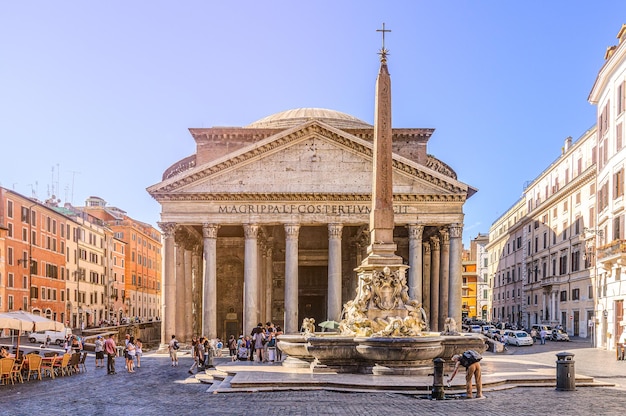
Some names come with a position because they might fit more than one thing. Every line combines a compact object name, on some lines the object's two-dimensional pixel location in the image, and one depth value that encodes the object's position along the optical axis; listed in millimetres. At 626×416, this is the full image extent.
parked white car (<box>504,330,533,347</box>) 44406
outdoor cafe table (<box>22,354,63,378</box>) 23484
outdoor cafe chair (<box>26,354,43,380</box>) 22008
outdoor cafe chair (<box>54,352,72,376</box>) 24494
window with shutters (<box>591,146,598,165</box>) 46228
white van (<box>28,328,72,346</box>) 46847
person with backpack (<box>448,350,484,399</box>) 14086
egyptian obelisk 18562
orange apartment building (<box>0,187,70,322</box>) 51375
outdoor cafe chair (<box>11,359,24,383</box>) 21109
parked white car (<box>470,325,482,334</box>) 50922
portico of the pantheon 37812
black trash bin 16062
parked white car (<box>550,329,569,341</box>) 47219
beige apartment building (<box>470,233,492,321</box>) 99188
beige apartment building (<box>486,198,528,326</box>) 70750
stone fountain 16938
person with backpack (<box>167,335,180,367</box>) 28750
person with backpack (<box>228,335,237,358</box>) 33188
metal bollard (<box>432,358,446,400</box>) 14359
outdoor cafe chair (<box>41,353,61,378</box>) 23394
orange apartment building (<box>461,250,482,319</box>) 109125
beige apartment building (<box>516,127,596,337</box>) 47594
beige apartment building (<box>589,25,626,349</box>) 33438
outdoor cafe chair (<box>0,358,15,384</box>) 20281
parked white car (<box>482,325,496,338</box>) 51306
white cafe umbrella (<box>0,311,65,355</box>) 23469
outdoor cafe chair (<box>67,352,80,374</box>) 25314
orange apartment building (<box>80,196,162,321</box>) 83625
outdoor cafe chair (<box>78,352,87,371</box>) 27141
